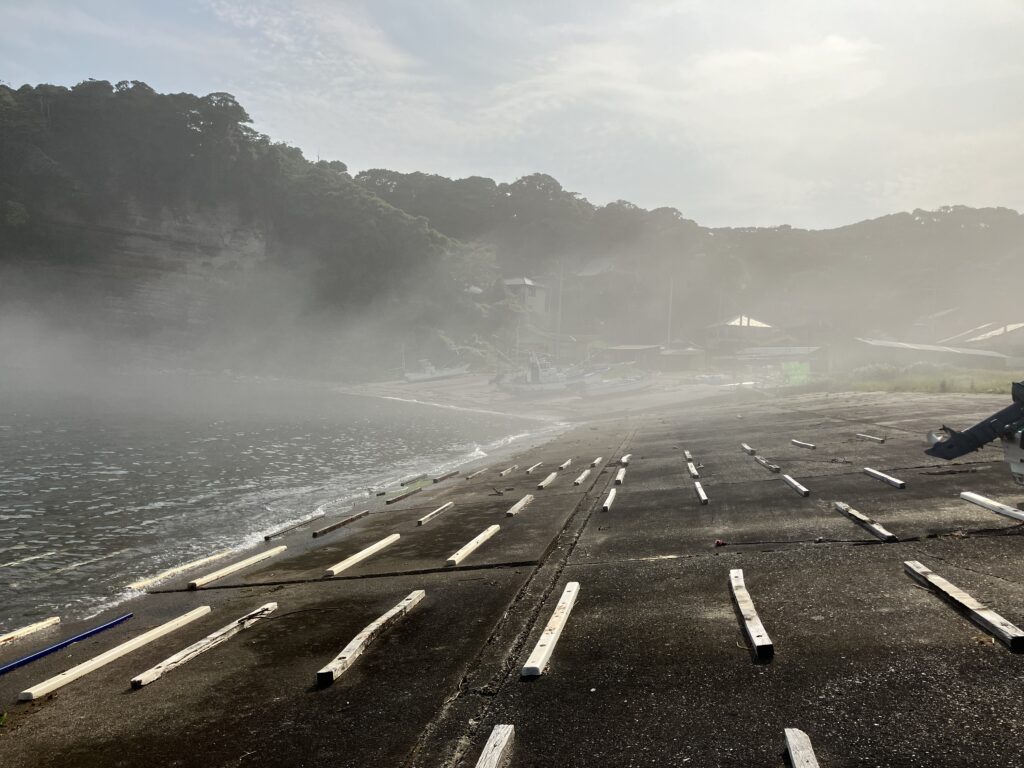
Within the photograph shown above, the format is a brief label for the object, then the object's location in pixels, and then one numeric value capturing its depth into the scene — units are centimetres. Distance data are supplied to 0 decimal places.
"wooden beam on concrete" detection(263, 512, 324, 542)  1678
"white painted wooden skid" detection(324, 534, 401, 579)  1114
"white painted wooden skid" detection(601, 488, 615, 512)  1422
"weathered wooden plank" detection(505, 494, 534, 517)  1465
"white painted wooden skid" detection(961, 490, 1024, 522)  934
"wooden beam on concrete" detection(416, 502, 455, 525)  1541
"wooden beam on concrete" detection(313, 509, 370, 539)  1600
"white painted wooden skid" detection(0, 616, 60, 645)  967
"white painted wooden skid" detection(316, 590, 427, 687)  648
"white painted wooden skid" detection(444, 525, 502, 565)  1075
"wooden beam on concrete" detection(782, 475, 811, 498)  1312
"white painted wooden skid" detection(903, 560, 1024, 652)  566
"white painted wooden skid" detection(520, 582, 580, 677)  617
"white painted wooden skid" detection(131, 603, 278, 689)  694
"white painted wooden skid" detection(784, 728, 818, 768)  436
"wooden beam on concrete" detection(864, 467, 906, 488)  1259
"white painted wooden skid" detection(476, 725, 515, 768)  475
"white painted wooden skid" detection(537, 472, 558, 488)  1875
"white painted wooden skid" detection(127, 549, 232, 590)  1328
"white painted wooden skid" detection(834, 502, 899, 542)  927
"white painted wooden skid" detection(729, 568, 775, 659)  606
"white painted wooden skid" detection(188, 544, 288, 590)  1180
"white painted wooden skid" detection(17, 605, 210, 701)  689
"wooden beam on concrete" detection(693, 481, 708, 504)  1391
